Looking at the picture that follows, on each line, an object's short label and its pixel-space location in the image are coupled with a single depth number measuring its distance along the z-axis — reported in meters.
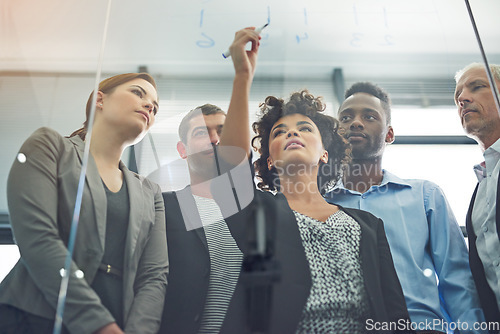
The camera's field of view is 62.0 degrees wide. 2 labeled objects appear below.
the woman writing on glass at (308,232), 1.03
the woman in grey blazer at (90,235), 0.98
